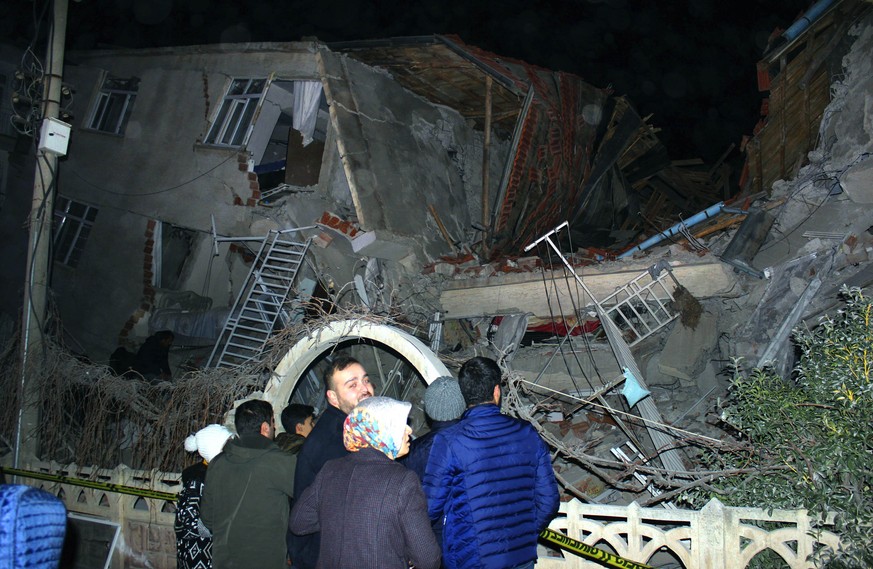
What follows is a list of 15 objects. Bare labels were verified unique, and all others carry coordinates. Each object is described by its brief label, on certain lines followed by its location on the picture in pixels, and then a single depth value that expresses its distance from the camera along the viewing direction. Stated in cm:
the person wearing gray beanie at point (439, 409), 341
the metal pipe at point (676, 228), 1026
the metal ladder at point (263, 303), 1053
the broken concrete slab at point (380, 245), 1077
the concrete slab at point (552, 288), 876
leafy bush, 390
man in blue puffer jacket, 321
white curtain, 1157
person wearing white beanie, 416
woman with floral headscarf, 281
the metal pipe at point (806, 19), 958
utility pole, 731
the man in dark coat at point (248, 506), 374
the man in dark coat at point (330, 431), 362
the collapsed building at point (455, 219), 865
